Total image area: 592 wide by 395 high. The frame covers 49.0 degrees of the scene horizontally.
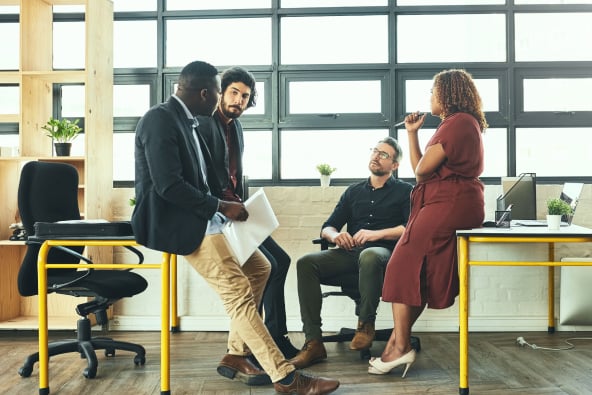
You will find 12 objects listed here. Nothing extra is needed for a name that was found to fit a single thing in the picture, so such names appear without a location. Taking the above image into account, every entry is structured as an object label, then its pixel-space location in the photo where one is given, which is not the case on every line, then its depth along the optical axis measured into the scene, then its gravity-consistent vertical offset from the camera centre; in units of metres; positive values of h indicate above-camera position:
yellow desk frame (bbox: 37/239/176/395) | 2.78 -0.45
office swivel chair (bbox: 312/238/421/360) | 3.68 -0.55
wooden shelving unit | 4.25 +0.51
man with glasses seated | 3.53 -0.27
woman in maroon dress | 3.07 -0.06
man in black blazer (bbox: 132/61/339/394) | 2.66 -0.04
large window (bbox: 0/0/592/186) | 4.66 +0.95
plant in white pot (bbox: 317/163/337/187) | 4.49 +0.19
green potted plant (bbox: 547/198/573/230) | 3.02 -0.06
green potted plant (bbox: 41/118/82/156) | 4.28 +0.44
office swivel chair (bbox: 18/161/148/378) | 3.31 -0.41
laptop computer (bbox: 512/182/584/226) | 3.40 +0.00
